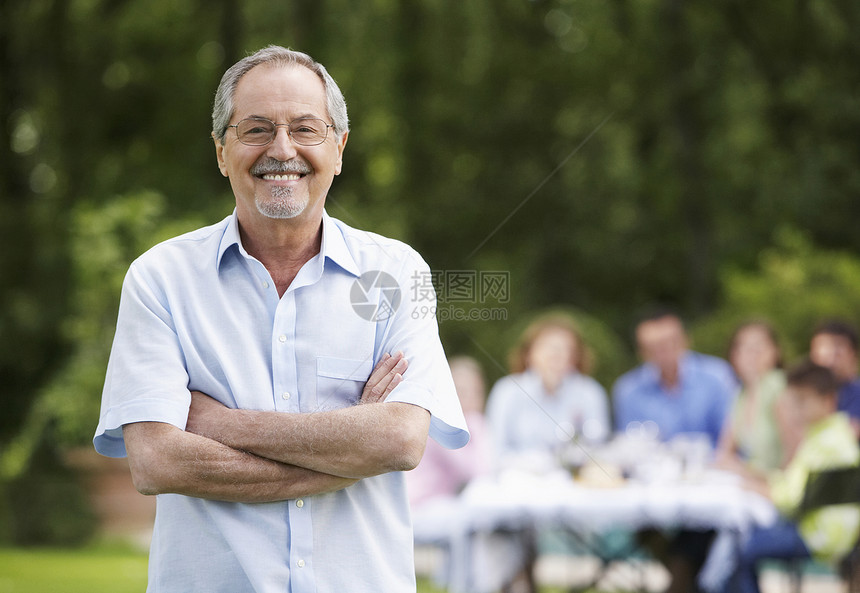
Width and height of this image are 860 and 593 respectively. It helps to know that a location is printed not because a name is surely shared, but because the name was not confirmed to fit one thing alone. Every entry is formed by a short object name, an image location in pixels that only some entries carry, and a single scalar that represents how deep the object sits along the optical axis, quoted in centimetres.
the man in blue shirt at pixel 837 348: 1204
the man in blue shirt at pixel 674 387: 1261
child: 1002
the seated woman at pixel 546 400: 1241
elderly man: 390
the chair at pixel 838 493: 990
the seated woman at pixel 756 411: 1181
